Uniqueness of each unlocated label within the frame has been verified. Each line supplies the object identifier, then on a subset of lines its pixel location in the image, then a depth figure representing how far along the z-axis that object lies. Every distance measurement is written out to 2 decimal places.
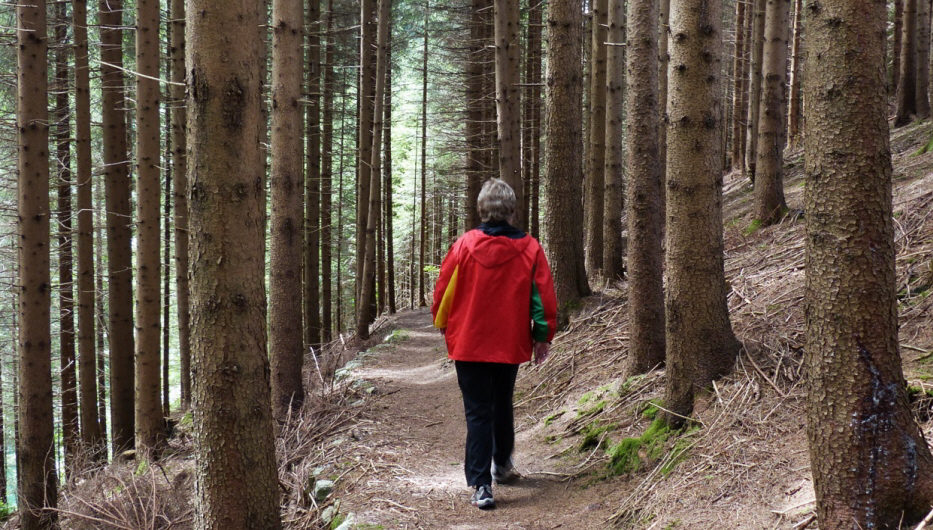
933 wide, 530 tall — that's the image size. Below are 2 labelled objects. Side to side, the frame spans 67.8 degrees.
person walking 4.29
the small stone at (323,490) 4.98
